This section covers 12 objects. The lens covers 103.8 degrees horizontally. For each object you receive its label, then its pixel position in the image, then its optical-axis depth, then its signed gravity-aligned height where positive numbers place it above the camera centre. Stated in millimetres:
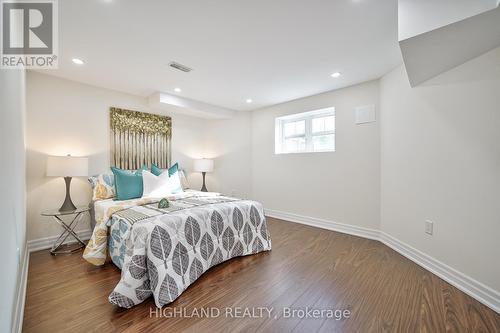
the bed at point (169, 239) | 1539 -723
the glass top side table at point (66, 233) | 2415 -924
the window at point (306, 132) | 3494 +637
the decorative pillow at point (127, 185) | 2697 -277
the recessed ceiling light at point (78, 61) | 2312 +1248
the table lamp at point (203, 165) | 4262 -2
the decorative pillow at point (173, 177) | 3104 -195
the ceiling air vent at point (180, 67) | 2437 +1263
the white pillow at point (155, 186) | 2813 -307
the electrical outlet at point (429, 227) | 2072 -664
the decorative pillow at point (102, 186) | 2715 -298
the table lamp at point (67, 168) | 2430 -41
